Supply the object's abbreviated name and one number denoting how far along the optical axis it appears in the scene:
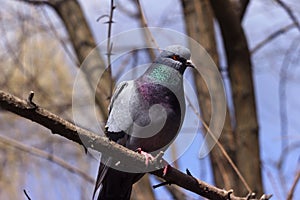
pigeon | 5.14
